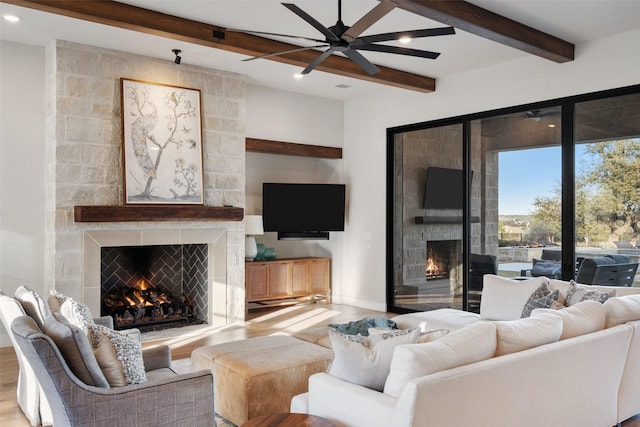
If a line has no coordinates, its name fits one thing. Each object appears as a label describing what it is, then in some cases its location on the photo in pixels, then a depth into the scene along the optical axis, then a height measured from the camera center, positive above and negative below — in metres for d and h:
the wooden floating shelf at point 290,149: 6.94 +0.90
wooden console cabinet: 7.12 -0.93
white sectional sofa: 2.14 -0.74
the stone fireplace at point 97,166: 5.16 +0.49
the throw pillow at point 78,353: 2.26 -0.59
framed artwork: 5.52 +0.76
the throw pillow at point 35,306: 2.94 -0.52
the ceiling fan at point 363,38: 3.19 +1.17
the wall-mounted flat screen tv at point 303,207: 7.16 +0.10
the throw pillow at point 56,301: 3.11 -0.52
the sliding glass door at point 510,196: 5.03 +0.20
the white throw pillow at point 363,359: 2.36 -0.65
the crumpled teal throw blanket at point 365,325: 3.89 -0.85
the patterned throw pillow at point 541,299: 3.84 -0.62
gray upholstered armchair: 2.15 -0.79
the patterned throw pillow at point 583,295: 3.61 -0.57
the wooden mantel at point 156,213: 5.18 +0.01
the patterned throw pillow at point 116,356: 2.42 -0.66
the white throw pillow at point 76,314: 2.67 -0.52
